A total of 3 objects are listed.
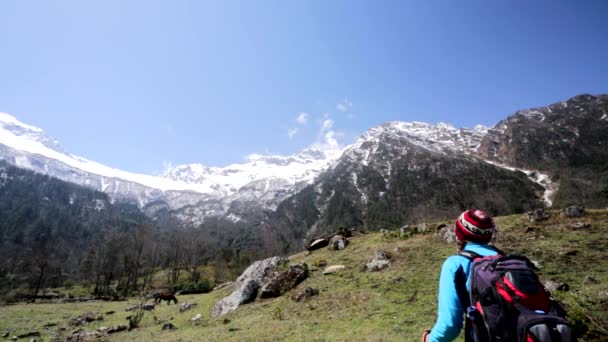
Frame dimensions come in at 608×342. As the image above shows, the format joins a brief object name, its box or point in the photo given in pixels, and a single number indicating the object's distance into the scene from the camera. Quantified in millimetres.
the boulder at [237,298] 21438
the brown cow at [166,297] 32050
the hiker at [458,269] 3918
